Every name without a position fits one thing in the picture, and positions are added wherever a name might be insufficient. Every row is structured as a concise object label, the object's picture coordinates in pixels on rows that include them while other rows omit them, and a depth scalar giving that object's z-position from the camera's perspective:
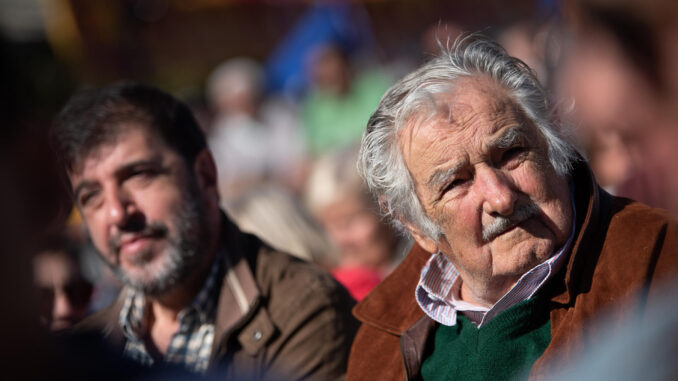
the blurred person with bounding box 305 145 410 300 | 9.35
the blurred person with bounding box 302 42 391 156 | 14.15
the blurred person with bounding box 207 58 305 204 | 16.08
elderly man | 4.71
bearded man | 6.57
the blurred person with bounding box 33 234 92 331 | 8.68
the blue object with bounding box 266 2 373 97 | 16.70
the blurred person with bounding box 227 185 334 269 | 9.08
